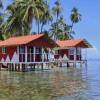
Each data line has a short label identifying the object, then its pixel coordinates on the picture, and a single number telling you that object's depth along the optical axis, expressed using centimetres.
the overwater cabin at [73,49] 3579
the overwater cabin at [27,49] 2717
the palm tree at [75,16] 5206
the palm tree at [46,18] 3640
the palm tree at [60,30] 5263
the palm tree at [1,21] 3957
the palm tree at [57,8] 5116
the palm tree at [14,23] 3610
